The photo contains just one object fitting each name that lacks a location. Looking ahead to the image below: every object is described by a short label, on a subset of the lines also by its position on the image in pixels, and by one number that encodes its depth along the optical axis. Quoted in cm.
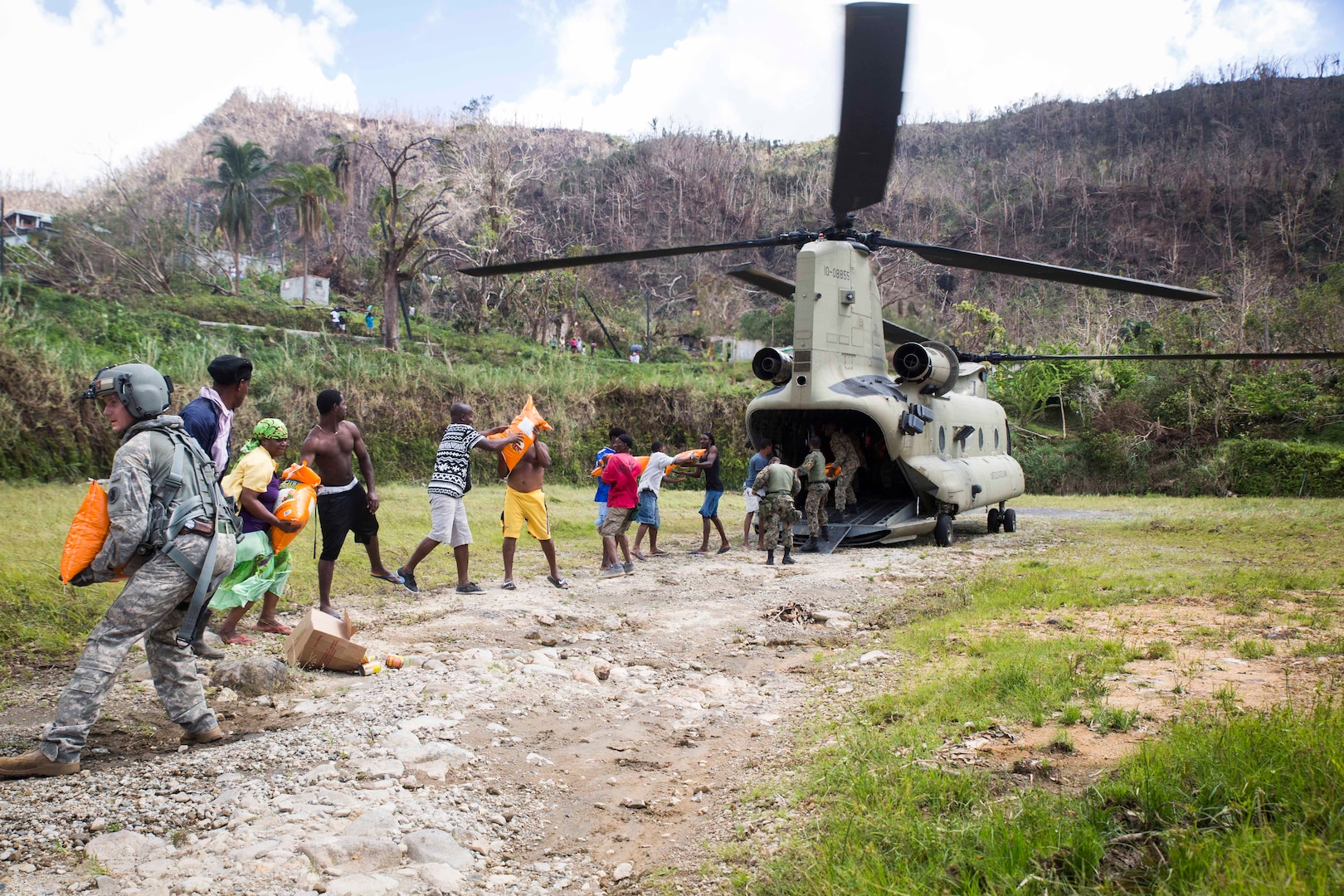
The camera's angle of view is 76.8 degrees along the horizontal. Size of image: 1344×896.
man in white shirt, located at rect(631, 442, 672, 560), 1114
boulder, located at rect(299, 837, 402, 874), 313
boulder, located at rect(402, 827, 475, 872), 325
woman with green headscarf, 535
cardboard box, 528
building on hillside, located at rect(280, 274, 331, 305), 3556
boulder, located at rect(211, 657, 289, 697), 503
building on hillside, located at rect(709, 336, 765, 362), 3438
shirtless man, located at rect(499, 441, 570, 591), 827
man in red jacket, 971
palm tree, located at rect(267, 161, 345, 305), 3384
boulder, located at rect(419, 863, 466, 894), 307
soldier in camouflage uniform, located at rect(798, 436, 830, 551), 1164
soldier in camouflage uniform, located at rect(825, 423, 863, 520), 1251
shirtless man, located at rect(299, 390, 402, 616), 710
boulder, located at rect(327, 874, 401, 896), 297
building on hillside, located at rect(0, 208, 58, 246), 3006
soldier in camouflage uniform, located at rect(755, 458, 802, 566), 1056
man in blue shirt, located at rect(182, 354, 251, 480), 522
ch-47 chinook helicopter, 1063
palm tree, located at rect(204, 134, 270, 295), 3925
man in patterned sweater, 807
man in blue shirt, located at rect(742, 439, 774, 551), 1195
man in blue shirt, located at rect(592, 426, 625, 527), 1027
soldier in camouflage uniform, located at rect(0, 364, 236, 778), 387
